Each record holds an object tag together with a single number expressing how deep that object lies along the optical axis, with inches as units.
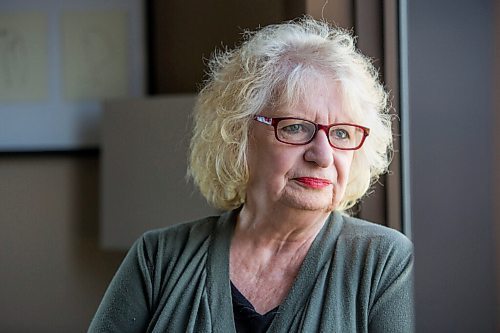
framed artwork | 106.3
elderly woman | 65.6
